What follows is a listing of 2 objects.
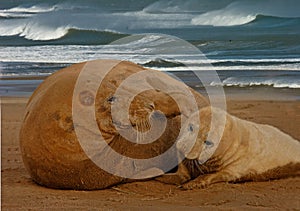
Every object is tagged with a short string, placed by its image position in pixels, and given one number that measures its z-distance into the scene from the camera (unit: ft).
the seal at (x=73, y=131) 34.19
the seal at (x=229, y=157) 36.47
